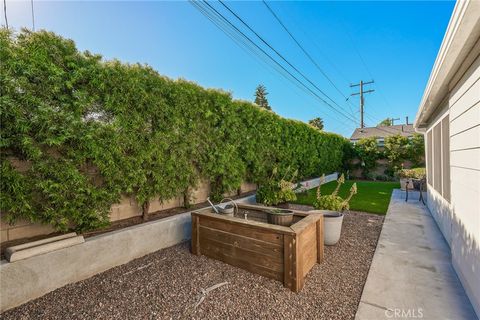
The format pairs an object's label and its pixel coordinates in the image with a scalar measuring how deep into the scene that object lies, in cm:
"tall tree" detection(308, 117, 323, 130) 4415
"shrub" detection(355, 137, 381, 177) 1435
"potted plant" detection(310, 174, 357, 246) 364
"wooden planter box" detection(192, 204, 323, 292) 246
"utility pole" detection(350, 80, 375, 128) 2152
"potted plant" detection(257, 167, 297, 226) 509
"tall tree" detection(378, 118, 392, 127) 4838
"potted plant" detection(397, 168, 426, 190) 903
